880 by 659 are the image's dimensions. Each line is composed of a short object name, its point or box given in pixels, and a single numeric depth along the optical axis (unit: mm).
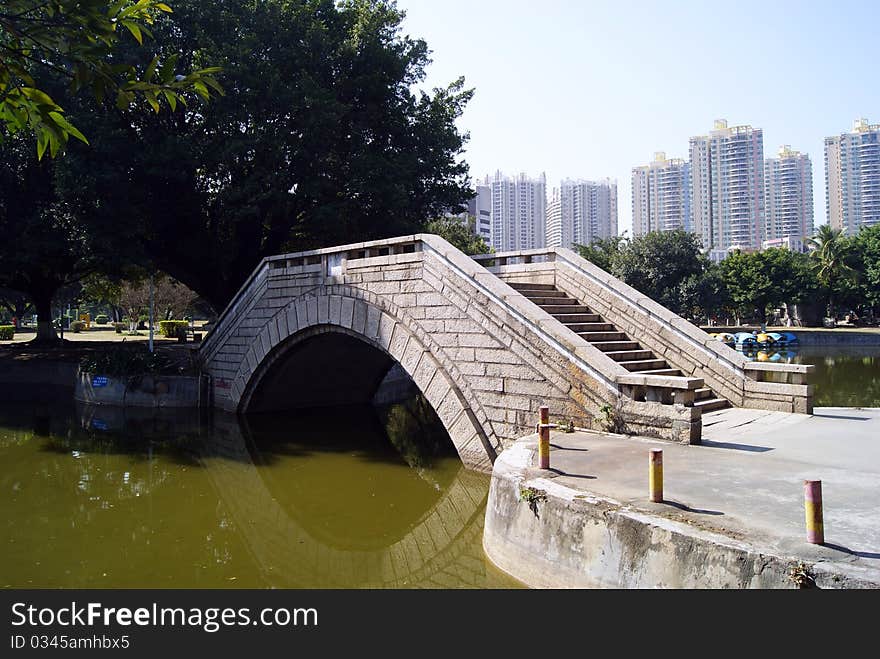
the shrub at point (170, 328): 41253
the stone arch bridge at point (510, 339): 9039
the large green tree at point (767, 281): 51969
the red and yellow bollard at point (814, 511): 4531
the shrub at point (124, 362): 19453
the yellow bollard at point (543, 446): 6938
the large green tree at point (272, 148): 19828
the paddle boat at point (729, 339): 39656
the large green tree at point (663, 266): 47219
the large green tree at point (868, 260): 51688
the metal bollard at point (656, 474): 5602
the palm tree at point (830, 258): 54031
